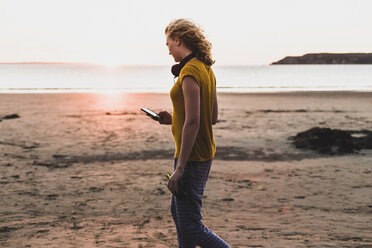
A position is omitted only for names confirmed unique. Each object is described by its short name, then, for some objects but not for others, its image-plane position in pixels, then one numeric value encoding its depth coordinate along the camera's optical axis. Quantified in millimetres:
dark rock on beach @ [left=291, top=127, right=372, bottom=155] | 8742
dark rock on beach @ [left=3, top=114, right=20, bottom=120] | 13727
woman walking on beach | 2410
